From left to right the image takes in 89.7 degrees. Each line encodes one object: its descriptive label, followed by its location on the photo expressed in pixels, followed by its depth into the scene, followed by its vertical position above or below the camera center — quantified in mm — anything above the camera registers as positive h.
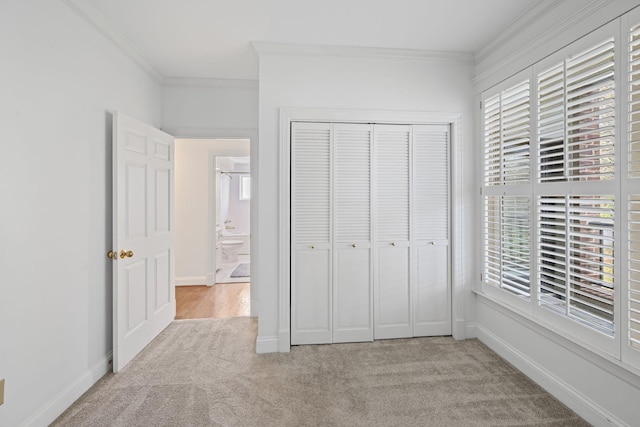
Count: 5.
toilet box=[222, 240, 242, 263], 6842 -761
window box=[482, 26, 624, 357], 1781 +132
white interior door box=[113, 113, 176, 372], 2510 -191
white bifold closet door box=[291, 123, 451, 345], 2908 -161
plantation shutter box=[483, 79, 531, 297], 2428 +209
